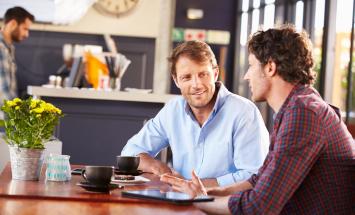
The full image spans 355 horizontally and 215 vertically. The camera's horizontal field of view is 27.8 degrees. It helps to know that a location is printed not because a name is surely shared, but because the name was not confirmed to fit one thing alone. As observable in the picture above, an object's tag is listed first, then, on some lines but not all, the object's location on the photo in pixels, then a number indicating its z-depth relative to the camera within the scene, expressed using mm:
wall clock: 8445
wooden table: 1912
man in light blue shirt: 3010
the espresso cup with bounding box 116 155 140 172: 2707
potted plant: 2518
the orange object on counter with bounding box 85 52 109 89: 6456
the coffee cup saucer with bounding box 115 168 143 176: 2710
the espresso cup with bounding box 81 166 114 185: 2244
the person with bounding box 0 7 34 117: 6273
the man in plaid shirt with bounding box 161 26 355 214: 1939
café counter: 5090
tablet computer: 2039
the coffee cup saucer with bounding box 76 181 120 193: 2240
